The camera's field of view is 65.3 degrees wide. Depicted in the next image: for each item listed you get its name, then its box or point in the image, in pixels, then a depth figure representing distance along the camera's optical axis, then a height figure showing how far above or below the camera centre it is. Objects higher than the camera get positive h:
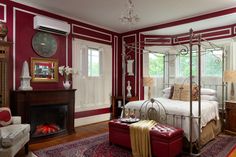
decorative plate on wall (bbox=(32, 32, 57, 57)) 4.09 +0.81
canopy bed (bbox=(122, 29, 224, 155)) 3.04 -0.65
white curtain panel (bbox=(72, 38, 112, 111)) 4.93 -0.02
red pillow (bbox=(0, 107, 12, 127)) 2.96 -0.61
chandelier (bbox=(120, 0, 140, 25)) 3.83 +1.58
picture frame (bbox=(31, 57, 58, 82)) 4.04 +0.22
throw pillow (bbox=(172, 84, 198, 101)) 4.38 -0.32
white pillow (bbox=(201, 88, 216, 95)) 4.51 -0.30
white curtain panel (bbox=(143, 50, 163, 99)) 5.77 -0.13
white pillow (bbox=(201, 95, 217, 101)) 4.40 -0.44
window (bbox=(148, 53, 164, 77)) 5.94 +0.45
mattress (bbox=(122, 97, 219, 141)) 3.08 -0.59
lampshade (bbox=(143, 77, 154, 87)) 5.30 -0.06
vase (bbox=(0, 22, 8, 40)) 3.38 +0.91
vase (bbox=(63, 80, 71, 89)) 4.34 -0.14
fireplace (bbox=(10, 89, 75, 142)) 3.55 -0.66
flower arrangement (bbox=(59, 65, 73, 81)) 4.41 +0.20
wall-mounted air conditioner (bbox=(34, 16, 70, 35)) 3.93 +1.21
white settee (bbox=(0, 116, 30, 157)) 2.44 -0.82
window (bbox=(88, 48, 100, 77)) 5.30 +0.50
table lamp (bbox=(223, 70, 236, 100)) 4.04 +0.07
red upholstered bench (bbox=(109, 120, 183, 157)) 2.66 -0.93
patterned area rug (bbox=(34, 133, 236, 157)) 3.07 -1.25
